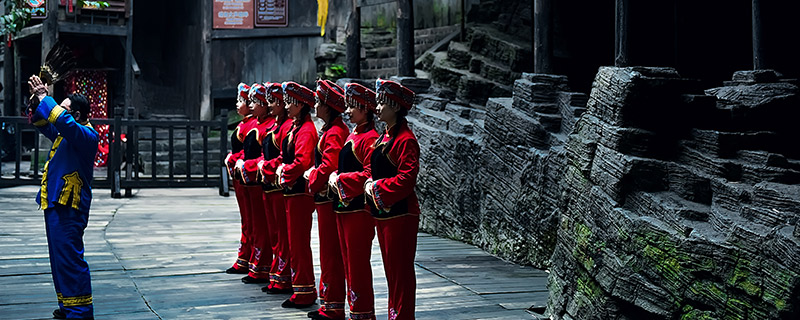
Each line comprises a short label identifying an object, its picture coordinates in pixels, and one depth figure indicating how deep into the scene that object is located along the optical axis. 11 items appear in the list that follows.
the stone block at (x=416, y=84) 11.55
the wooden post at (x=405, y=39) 11.67
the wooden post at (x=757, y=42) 7.46
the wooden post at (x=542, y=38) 9.48
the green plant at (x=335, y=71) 17.05
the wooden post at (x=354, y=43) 12.95
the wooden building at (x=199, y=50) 17.53
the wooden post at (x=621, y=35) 7.97
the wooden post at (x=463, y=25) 14.22
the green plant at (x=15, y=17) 7.81
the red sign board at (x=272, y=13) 18.06
